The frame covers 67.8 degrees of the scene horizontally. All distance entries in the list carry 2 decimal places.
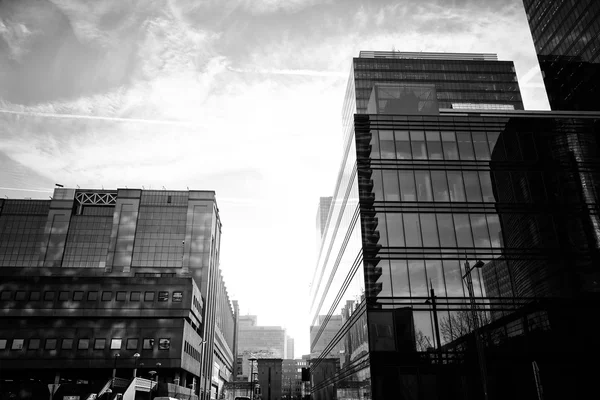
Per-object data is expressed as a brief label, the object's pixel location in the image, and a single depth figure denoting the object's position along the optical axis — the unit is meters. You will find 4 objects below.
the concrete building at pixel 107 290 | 71.88
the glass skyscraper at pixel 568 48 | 83.50
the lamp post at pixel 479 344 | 23.34
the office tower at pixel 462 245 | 33.41
